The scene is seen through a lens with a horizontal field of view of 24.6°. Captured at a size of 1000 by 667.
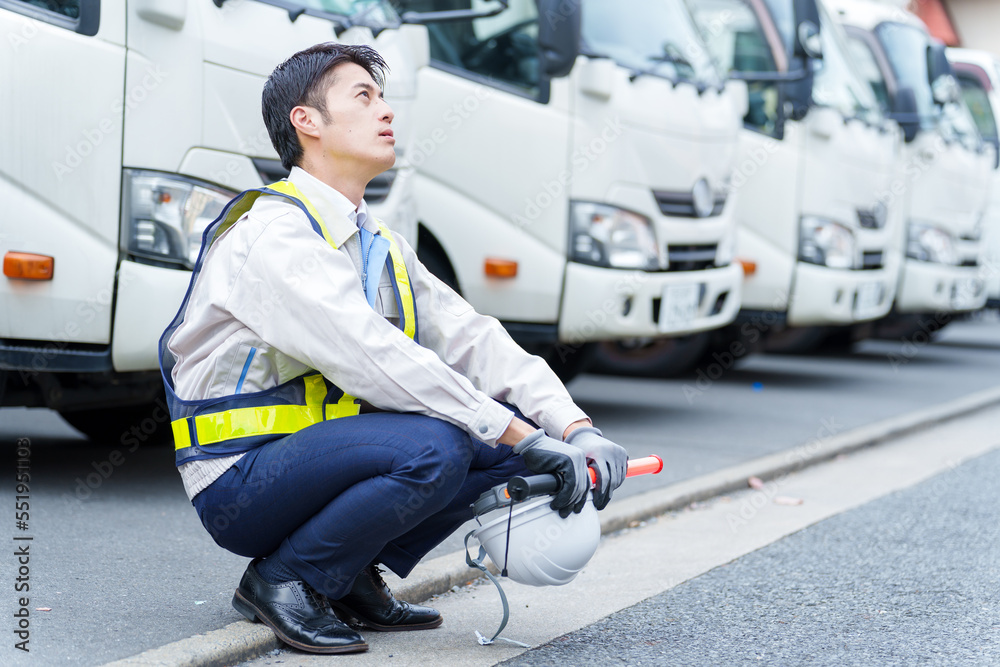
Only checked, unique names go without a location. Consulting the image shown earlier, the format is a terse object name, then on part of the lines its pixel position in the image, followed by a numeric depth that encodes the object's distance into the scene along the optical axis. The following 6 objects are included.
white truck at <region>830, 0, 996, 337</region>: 16.50
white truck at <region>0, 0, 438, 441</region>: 6.64
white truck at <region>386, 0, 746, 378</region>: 9.77
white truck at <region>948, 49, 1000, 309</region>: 19.97
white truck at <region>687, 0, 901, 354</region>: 13.76
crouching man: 4.80
